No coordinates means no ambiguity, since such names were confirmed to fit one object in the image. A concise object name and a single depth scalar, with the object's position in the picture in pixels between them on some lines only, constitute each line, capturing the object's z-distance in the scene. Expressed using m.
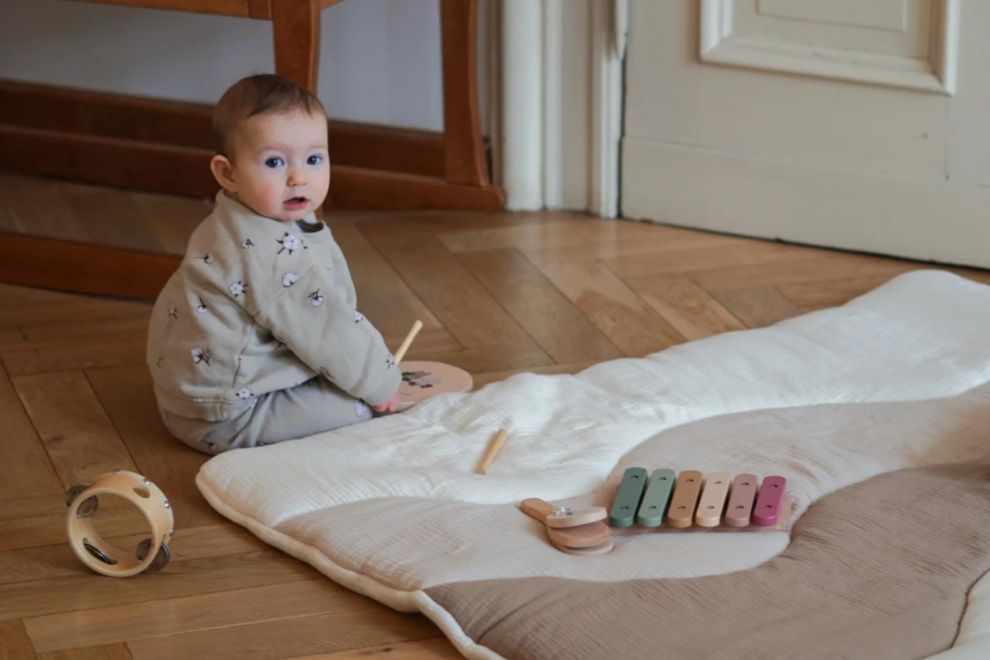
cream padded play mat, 3.07
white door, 4.07
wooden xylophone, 3.24
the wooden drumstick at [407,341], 3.66
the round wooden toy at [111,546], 3.20
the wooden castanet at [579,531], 3.20
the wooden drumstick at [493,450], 3.41
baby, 3.44
